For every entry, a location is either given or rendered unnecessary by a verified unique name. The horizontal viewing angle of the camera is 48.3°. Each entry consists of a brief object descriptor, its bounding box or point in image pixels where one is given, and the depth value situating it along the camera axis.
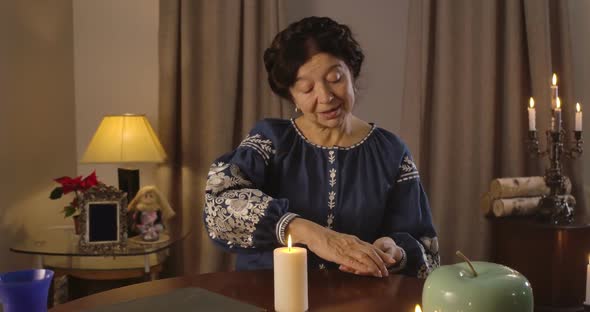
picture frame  2.46
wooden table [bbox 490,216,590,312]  2.49
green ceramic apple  0.83
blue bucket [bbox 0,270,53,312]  0.90
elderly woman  1.55
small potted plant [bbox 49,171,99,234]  2.48
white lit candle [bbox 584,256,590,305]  1.11
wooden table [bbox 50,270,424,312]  1.14
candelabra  2.55
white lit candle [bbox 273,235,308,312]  1.05
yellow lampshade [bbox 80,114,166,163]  2.64
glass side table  2.41
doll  2.58
